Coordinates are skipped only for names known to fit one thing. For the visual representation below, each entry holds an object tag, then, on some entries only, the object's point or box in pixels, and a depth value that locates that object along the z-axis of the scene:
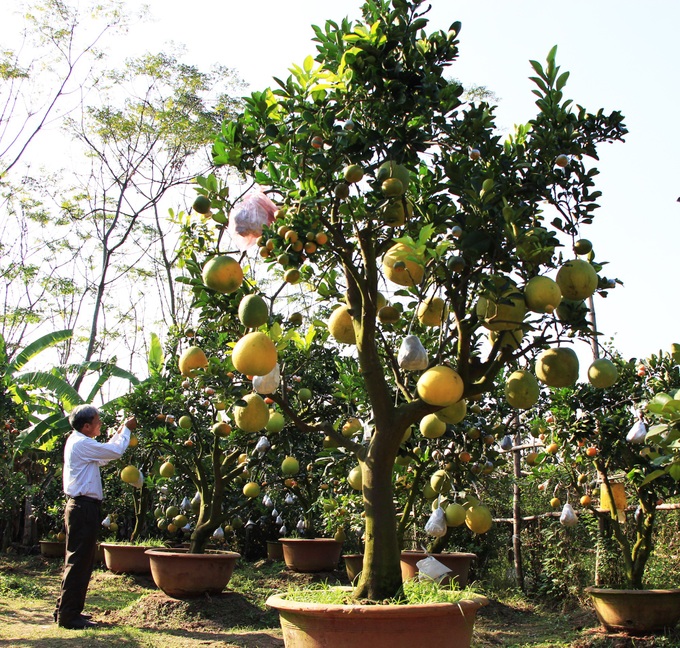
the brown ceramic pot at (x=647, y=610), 4.26
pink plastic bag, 2.49
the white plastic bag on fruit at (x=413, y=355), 2.43
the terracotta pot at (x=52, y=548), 8.72
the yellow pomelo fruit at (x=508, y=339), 2.43
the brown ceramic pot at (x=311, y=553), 7.48
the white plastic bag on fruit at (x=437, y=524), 3.54
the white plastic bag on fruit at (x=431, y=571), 2.92
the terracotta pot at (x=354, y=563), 6.16
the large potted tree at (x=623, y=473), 4.29
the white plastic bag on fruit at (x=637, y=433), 3.72
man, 4.25
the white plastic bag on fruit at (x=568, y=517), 4.68
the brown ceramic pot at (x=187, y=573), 5.00
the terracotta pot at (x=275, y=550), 9.28
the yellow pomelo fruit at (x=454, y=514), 3.43
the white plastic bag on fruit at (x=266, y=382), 2.58
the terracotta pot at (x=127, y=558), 6.77
